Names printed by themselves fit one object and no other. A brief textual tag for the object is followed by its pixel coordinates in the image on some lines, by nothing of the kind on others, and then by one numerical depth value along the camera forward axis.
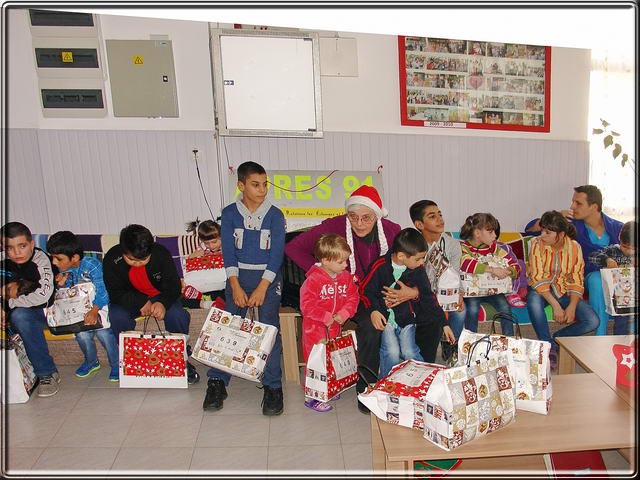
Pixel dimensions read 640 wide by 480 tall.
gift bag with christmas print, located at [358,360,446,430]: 1.74
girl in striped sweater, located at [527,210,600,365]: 3.06
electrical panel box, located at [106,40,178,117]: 3.70
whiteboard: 3.71
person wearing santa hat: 2.64
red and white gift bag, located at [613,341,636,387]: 1.93
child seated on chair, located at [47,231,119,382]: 2.89
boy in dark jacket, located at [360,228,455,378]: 2.61
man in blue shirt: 3.40
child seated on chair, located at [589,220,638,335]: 3.10
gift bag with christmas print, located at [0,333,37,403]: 2.70
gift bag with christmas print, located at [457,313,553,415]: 1.82
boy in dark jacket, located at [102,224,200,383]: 2.93
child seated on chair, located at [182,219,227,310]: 3.09
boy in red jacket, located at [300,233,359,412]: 2.57
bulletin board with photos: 3.95
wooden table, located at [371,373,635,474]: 1.63
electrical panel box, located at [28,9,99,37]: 3.54
